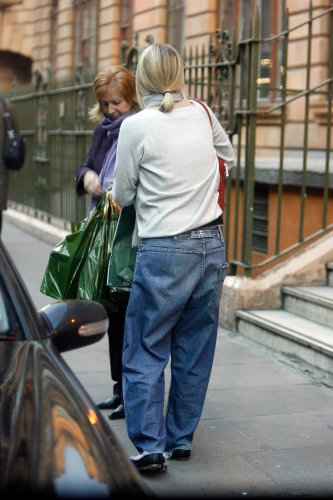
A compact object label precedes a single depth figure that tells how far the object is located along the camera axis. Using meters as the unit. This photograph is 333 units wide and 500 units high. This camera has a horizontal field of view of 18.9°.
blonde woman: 4.31
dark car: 2.30
